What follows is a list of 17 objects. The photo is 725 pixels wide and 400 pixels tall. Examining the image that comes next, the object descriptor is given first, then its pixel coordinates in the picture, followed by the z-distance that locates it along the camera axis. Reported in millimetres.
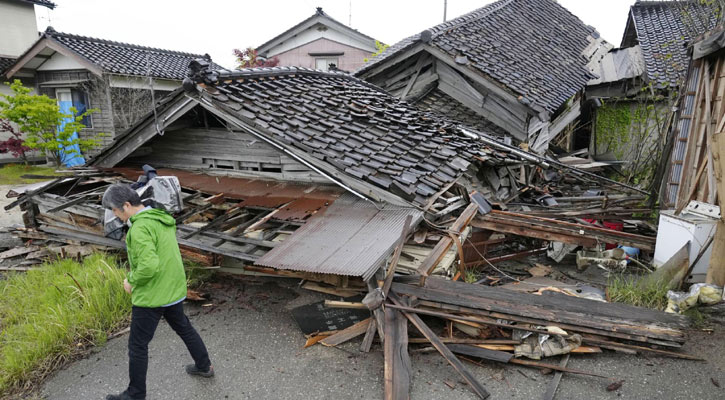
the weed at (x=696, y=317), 4668
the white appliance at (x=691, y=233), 5364
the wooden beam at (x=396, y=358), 3752
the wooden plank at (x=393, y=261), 4465
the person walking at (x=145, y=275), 3482
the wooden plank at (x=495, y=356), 4069
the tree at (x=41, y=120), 15211
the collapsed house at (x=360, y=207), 4383
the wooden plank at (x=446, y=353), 3831
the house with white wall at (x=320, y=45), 23812
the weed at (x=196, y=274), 5965
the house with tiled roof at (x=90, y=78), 17391
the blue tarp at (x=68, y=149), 17972
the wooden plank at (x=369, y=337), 4457
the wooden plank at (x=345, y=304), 4738
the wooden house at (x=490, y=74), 10922
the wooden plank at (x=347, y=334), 4598
